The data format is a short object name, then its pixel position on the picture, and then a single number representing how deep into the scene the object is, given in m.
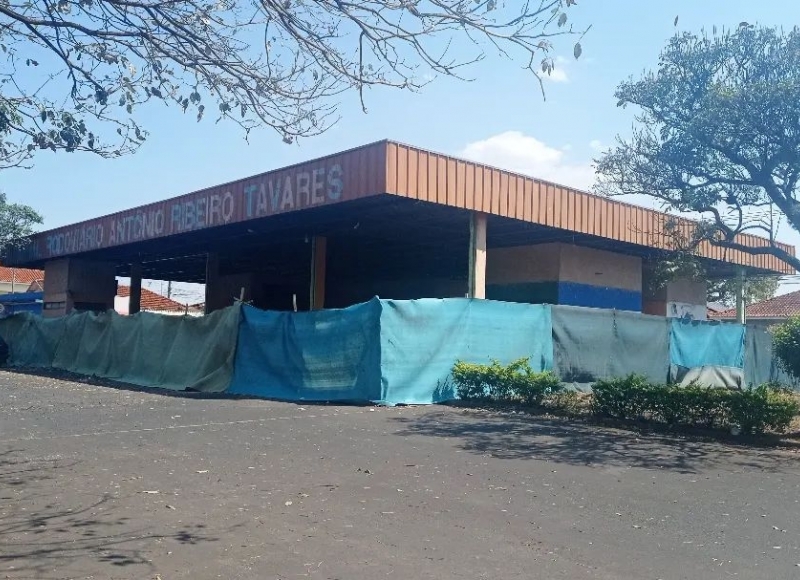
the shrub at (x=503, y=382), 13.49
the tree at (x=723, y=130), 11.13
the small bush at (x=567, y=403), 12.92
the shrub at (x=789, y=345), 11.36
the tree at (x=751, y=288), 29.62
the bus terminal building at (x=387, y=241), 16.12
